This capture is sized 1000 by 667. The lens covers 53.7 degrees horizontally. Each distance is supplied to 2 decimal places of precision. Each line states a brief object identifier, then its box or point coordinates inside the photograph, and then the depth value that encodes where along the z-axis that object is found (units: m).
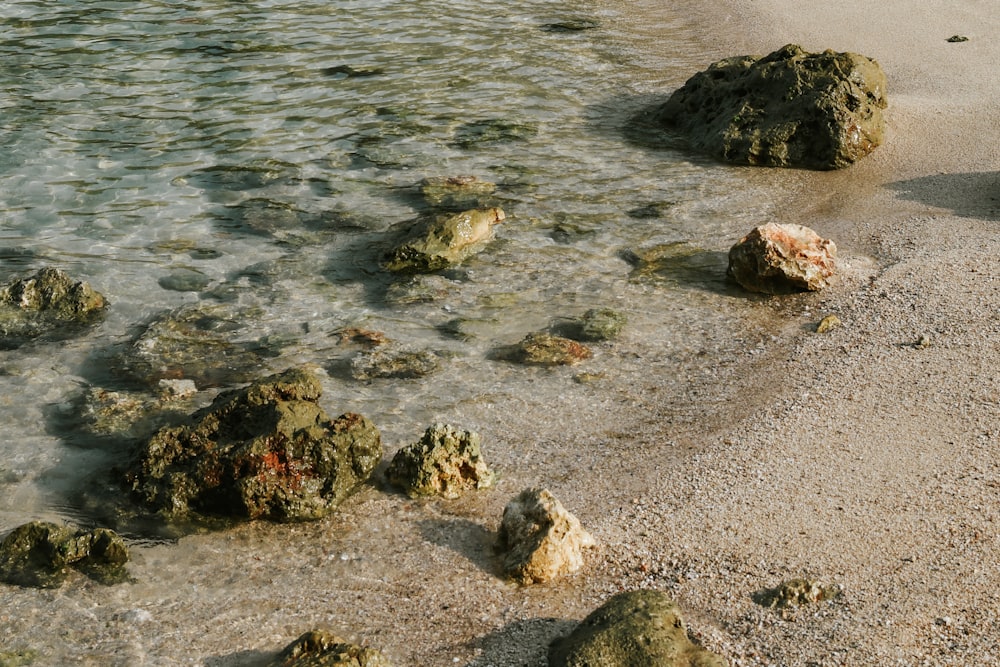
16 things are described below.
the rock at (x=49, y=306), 6.48
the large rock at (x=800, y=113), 8.71
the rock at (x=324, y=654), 3.69
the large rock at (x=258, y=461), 4.83
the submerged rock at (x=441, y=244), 7.31
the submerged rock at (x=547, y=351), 6.14
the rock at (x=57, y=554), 4.43
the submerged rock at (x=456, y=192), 8.30
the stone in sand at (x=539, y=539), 4.34
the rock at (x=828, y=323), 6.28
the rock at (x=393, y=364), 6.07
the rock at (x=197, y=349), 6.07
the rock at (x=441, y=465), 4.96
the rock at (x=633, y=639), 3.60
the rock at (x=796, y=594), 4.09
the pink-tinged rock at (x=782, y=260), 6.68
